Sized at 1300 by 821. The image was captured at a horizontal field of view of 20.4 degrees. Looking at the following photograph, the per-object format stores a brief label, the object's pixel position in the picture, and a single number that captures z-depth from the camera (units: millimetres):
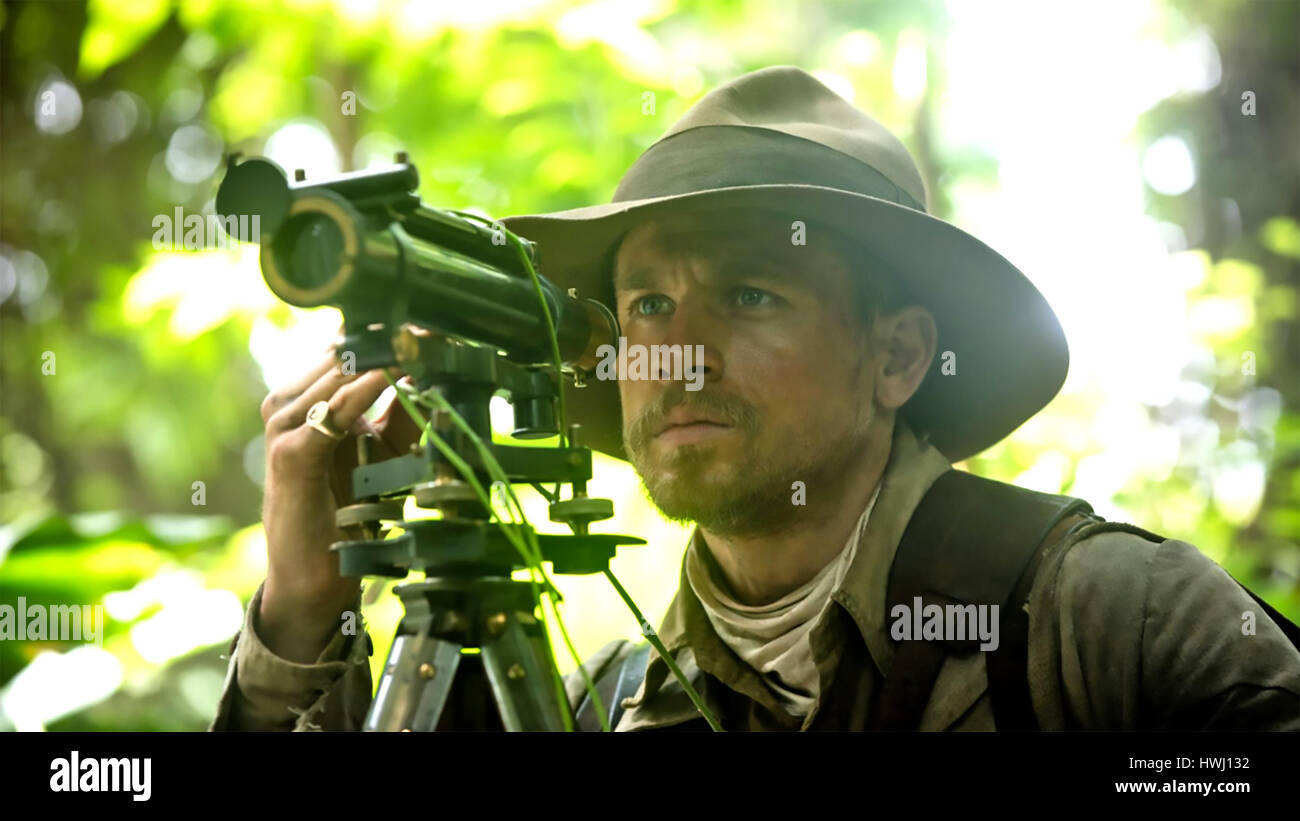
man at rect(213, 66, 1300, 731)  1874
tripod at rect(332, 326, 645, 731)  1716
